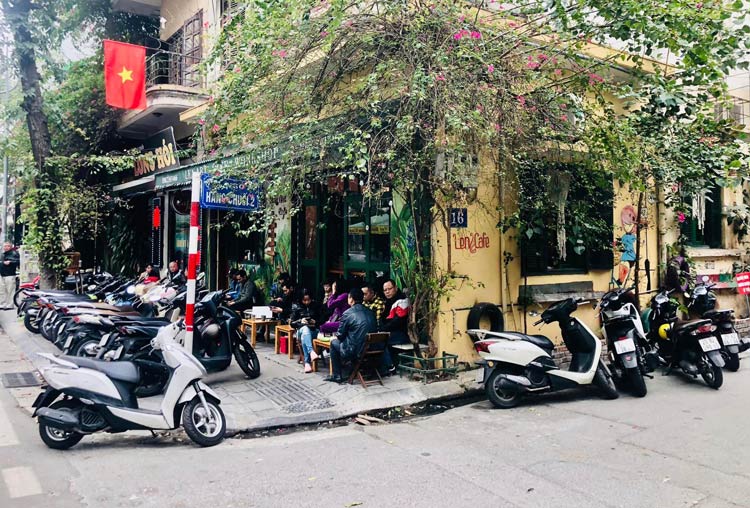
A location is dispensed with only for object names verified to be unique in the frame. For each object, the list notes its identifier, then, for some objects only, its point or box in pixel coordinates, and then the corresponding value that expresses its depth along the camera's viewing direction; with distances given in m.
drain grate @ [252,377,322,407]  7.11
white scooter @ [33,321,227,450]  5.19
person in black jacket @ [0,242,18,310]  15.92
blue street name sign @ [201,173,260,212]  8.47
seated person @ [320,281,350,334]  8.30
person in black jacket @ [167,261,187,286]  10.82
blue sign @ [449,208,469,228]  8.14
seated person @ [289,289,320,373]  8.36
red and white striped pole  6.86
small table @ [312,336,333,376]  8.11
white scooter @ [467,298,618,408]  6.89
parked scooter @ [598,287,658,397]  7.31
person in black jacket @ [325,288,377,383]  7.31
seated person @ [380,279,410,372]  8.04
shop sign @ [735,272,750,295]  11.31
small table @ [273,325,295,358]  9.13
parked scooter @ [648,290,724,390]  7.67
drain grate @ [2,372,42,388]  7.81
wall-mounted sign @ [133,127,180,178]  13.68
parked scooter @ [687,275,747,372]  8.20
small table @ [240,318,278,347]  9.80
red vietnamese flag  11.76
